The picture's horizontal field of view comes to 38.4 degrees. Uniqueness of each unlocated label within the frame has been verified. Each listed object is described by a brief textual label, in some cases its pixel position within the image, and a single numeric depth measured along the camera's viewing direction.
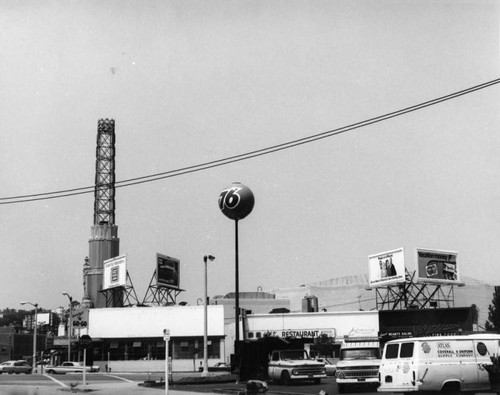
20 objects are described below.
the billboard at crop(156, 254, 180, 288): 77.50
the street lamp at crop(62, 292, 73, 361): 65.78
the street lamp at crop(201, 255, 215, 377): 44.43
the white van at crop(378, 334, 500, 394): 21.00
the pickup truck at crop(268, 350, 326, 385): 32.88
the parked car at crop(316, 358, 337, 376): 44.78
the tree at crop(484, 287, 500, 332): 72.45
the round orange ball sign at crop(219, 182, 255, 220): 47.66
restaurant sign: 67.75
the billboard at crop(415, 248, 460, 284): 67.50
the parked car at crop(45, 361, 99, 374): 59.16
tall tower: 102.44
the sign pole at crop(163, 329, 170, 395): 25.56
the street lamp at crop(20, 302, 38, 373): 68.75
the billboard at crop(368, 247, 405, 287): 67.19
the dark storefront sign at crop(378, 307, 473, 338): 61.09
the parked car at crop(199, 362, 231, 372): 59.06
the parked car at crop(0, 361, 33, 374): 62.51
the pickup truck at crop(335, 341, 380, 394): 27.94
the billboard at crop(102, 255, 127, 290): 79.75
